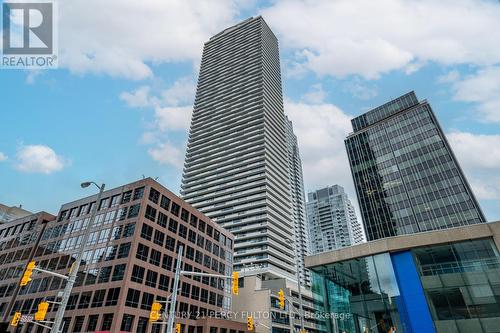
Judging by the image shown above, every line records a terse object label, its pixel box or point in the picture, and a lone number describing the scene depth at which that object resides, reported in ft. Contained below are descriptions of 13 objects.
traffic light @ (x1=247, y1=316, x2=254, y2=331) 92.35
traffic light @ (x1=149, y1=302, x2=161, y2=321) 83.58
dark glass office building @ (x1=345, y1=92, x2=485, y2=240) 279.90
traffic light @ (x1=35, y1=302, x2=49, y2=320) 61.36
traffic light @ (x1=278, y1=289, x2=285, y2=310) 80.72
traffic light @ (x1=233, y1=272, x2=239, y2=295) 61.69
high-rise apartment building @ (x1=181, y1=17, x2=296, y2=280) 358.43
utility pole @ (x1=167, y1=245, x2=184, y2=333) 72.47
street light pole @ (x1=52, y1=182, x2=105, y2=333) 53.57
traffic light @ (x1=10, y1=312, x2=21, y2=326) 91.35
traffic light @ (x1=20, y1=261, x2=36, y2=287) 56.37
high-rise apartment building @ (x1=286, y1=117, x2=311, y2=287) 483.92
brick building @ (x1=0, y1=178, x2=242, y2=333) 159.02
